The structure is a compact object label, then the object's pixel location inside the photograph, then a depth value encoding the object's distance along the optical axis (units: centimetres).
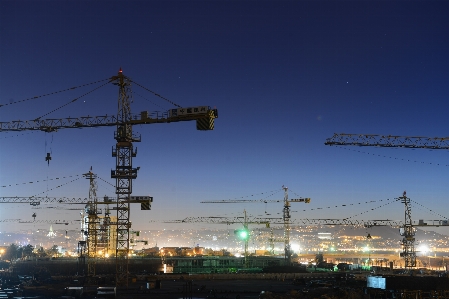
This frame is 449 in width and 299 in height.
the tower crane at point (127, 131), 6322
